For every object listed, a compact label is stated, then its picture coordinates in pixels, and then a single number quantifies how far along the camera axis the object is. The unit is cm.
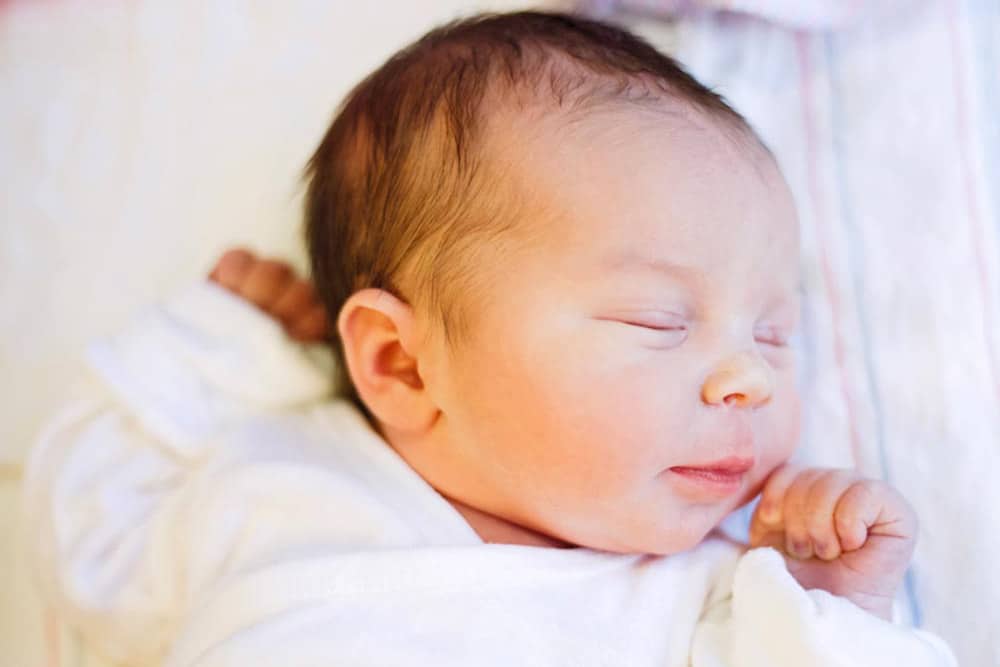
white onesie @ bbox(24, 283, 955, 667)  44
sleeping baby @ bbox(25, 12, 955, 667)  44
